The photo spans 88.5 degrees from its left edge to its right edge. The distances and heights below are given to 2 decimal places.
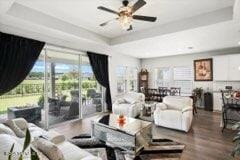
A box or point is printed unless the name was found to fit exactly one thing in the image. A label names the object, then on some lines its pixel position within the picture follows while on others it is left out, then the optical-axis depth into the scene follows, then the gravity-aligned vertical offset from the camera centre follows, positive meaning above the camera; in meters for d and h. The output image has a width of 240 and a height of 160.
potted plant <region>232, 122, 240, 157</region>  1.35 -0.69
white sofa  1.24 -0.87
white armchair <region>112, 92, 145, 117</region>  4.05 -0.82
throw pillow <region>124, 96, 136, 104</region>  4.39 -0.67
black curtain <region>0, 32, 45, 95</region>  2.73 +0.55
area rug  2.16 -1.31
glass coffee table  2.18 -1.02
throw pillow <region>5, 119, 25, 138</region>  1.98 -0.77
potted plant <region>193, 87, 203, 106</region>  5.32 -0.56
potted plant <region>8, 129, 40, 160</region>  0.63 -0.33
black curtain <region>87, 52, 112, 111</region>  4.46 +0.44
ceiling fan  2.19 +1.21
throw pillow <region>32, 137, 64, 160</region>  1.24 -0.71
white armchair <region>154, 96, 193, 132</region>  3.10 -0.87
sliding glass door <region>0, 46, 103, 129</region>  3.18 -0.32
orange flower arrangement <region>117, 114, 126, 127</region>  2.63 -0.87
